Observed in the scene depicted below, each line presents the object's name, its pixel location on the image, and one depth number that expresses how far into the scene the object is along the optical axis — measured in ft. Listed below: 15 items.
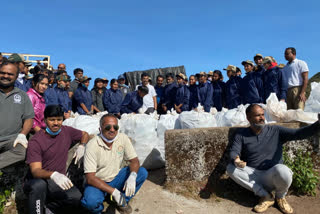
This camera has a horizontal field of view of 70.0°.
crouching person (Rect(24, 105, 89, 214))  6.89
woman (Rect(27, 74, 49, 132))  10.16
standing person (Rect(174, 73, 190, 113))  17.98
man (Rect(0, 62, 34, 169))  7.83
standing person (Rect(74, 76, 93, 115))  17.19
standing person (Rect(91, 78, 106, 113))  18.79
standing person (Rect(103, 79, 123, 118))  19.04
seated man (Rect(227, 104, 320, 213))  8.25
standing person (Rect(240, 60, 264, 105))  14.94
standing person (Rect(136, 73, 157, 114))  16.07
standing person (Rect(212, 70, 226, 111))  18.30
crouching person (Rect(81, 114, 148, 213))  7.23
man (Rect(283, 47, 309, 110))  14.21
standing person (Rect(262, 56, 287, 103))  14.34
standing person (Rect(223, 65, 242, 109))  17.10
